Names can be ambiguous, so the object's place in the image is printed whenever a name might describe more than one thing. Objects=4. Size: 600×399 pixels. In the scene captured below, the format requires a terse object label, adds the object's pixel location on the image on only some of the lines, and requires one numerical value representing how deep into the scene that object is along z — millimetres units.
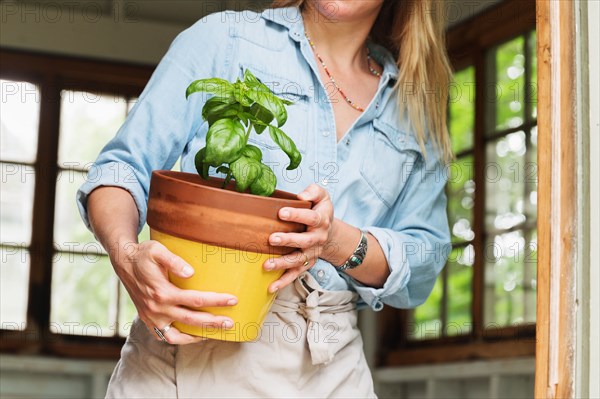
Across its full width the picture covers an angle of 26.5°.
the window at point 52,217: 5024
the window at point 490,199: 4147
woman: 1437
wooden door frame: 1300
